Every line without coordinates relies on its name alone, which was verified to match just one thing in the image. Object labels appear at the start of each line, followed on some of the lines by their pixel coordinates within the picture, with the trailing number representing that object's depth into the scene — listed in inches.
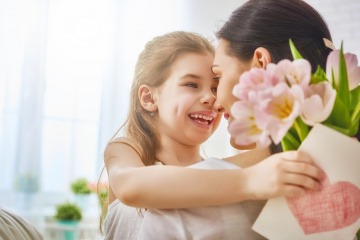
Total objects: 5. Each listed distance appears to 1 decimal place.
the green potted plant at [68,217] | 169.8
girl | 33.6
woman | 36.5
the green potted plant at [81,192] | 176.7
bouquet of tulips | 30.4
